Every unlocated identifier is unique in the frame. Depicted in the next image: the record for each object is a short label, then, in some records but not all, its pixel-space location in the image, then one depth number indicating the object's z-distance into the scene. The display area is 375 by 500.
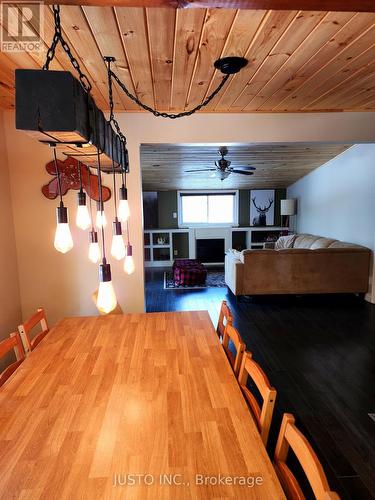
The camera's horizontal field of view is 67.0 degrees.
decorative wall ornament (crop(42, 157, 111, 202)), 2.69
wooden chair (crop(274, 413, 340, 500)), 0.75
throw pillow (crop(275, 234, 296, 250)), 6.32
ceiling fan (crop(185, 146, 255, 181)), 4.41
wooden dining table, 0.83
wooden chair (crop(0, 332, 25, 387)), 1.45
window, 7.60
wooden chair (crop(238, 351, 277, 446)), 1.07
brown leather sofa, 4.34
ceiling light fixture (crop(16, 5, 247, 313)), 0.84
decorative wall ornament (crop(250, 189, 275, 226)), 7.71
